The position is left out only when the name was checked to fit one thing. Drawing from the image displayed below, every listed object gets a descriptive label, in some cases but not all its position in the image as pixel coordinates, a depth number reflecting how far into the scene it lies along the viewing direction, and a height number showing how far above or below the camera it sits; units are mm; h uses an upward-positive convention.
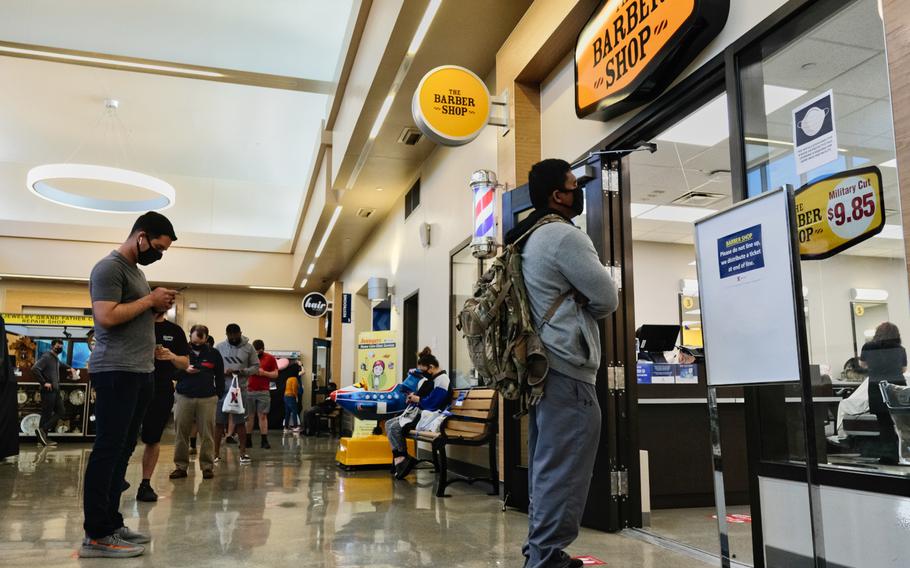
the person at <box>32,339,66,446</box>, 9961 -209
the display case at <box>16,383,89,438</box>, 10611 -538
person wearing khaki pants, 6191 -320
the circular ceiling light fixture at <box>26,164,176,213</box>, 10641 +3240
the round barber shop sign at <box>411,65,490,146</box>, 4949 +1984
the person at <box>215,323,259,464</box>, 7695 +102
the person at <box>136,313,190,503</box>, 4688 -191
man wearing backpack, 2205 -33
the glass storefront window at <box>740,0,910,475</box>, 2330 +446
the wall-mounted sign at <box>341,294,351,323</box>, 14266 +1323
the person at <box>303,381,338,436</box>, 12869 -774
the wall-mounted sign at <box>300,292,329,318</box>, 16891 +1715
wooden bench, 5078 -425
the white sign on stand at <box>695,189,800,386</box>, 2270 +286
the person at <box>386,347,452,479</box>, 6168 -273
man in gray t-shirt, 3172 +12
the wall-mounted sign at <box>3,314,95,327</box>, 11859 +962
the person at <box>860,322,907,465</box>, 2277 +4
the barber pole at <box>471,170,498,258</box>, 5273 +1275
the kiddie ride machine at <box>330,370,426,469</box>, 6957 -430
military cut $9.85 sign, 2377 +578
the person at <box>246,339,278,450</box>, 9078 -193
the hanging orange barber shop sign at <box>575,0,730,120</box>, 3086 +1638
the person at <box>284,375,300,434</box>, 14461 -690
